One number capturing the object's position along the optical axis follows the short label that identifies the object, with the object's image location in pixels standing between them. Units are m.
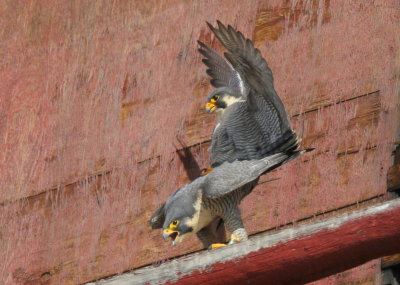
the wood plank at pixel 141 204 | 10.30
